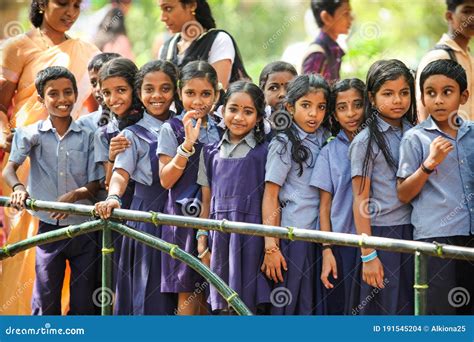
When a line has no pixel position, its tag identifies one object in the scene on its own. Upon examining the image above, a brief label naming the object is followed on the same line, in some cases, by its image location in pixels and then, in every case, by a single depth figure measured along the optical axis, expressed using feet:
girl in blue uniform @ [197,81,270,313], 26.41
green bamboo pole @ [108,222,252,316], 24.26
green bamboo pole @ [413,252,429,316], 22.26
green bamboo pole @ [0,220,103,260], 25.41
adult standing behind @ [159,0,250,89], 31.73
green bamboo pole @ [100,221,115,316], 25.34
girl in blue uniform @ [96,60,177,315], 27.57
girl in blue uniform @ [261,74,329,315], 26.24
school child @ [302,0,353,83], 35.68
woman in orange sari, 31.51
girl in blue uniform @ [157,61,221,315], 27.15
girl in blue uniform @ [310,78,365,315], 26.17
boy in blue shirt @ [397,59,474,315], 25.41
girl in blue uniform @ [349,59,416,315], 25.67
